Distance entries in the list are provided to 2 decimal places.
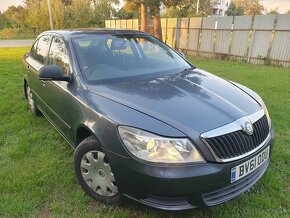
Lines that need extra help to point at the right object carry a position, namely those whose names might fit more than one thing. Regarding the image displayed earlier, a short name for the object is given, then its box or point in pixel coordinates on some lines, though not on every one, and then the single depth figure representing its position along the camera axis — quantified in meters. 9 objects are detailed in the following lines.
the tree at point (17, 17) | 36.81
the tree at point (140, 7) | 14.94
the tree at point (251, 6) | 51.50
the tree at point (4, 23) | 38.38
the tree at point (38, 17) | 33.38
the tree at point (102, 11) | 38.50
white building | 59.54
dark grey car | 2.22
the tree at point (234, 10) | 49.50
